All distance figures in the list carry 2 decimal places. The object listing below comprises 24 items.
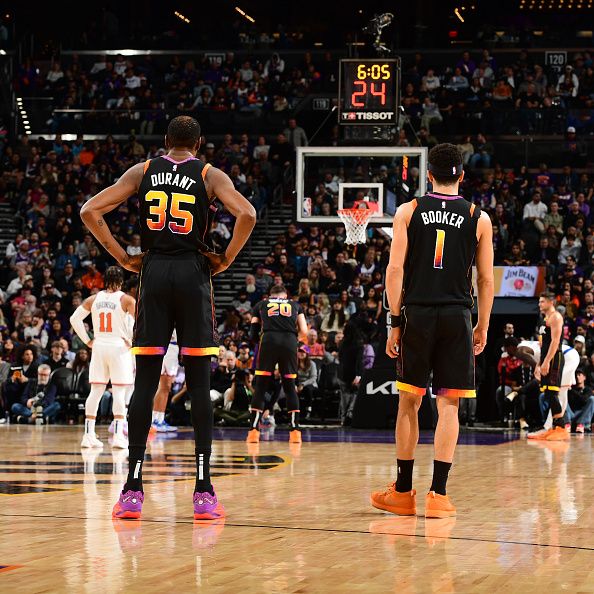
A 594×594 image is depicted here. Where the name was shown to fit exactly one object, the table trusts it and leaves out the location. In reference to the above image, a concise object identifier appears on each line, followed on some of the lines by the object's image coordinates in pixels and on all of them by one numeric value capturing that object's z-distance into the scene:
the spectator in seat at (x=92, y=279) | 23.69
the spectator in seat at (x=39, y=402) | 18.83
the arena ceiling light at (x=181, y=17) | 35.81
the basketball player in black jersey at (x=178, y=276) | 6.48
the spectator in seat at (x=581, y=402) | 17.78
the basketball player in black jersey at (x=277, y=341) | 14.60
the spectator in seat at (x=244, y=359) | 19.02
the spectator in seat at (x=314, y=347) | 19.61
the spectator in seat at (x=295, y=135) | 28.06
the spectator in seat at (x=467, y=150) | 26.73
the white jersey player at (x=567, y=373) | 16.56
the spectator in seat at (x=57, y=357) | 19.75
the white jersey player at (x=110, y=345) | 12.70
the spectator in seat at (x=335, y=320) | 20.88
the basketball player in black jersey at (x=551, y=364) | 15.28
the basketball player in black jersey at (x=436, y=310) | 6.88
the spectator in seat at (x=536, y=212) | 23.86
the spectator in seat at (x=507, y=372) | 18.62
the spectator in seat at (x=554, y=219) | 23.70
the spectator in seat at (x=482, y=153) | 26.61
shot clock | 17.92
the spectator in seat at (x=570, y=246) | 22.94
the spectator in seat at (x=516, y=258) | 22.31
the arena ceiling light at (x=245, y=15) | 36.25
